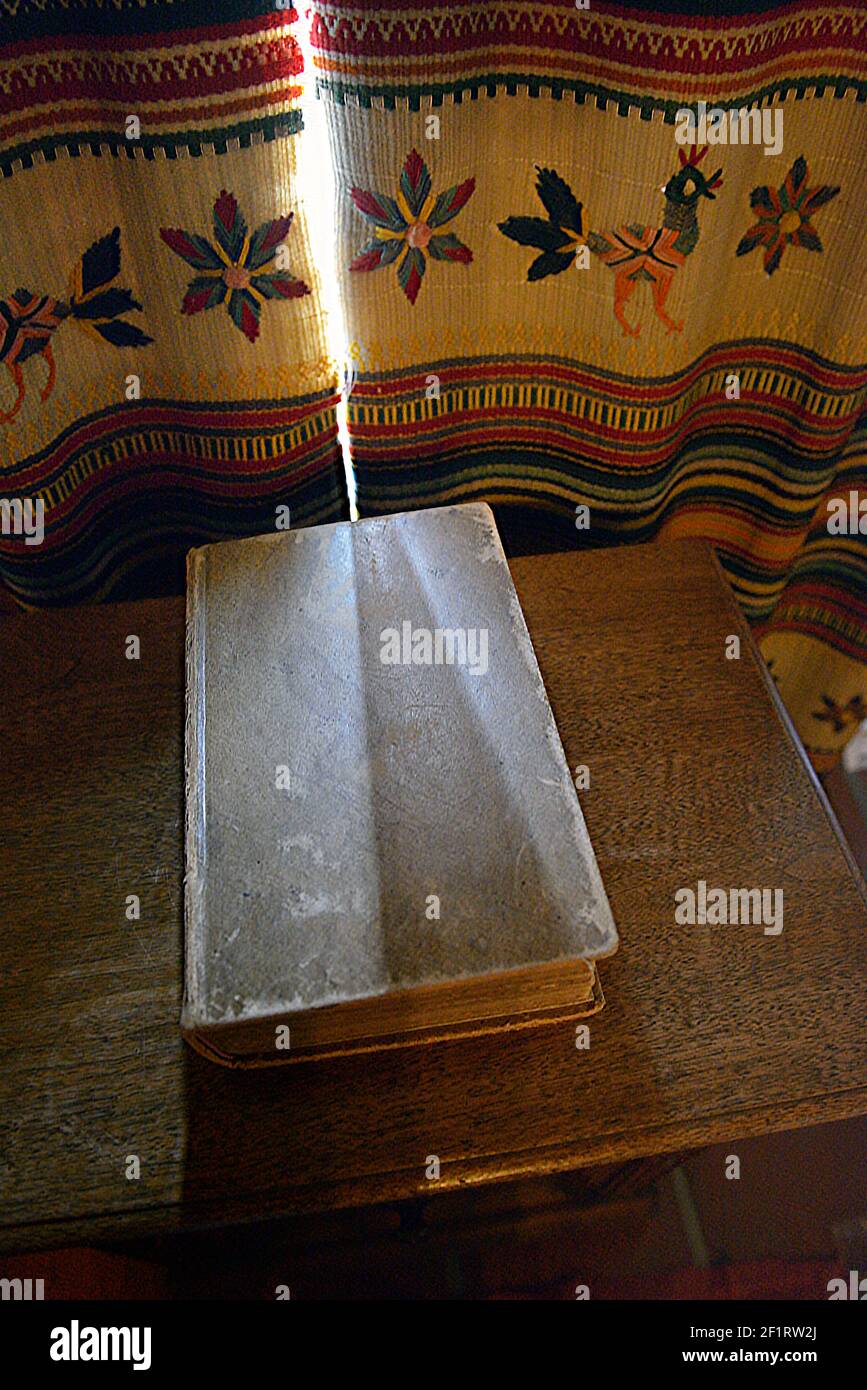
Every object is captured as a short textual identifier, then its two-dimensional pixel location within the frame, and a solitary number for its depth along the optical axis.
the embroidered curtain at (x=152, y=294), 0.63
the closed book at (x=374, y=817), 0.56
